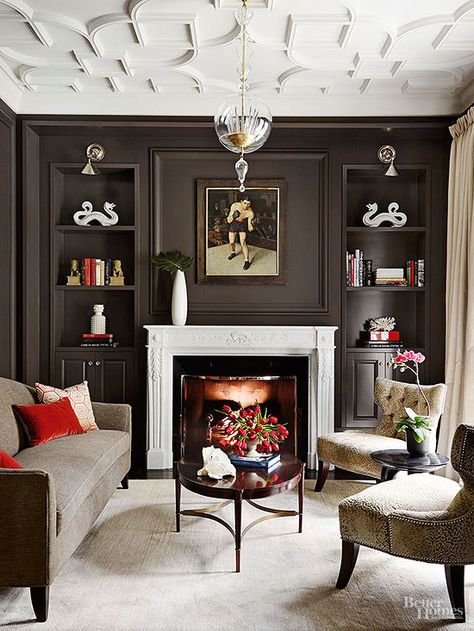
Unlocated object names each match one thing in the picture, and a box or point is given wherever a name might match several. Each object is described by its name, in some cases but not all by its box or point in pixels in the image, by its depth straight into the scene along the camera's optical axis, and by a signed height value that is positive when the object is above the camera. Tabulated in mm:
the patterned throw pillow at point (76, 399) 4141 -676
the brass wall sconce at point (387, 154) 5055 +1232
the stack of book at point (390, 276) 5164 +221
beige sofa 2555 -916
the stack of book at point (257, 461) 3402 -898
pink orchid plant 3420 -689
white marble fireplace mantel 5008 -410
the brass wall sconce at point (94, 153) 5078 +1234
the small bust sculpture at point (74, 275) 5191 +224
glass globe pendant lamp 3049 +920
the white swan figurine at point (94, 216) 5191 +727
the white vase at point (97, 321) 5246 -171
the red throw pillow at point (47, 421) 3748 -757
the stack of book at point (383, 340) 5160 -318
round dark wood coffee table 3037 -936
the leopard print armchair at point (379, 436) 3939 -923
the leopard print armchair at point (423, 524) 2504 -950
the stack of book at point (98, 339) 5184 -322
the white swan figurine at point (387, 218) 5176 +721
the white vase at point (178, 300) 4992 +13
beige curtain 4352 +103
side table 3330 -890
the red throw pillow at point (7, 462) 2748 -734
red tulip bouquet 3455 -742
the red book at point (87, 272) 5188 +249
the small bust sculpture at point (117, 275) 5238 +228
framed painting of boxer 5184 +587
